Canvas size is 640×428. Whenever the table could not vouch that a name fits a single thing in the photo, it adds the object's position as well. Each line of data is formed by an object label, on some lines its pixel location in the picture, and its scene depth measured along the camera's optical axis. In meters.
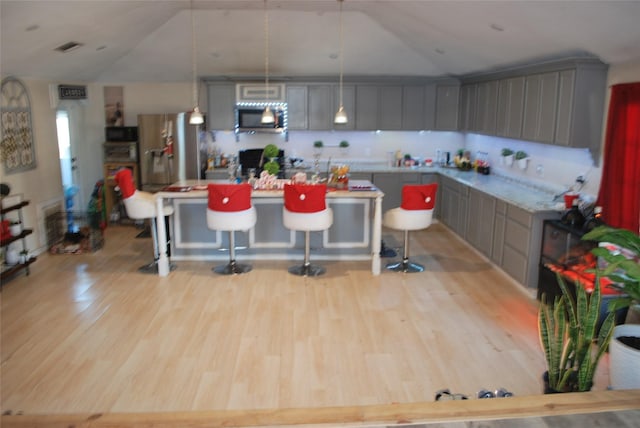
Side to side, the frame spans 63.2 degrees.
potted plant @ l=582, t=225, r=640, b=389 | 2.87
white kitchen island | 6.71
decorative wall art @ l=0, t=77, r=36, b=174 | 6.45
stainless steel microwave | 8.88
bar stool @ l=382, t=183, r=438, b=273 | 6.06
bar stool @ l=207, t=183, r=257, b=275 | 5.84
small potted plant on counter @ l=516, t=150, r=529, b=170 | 7.12
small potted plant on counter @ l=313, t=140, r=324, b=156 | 9.44
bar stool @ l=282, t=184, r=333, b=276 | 5.81
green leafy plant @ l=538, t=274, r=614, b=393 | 2.80
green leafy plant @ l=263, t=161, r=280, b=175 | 6.54
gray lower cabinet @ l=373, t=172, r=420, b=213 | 8.99
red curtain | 4.65
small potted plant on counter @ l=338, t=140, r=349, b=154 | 9.44
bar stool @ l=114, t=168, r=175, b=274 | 6.15
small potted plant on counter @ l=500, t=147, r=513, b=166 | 7.56
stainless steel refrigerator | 8.56
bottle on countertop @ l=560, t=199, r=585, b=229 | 5.09
